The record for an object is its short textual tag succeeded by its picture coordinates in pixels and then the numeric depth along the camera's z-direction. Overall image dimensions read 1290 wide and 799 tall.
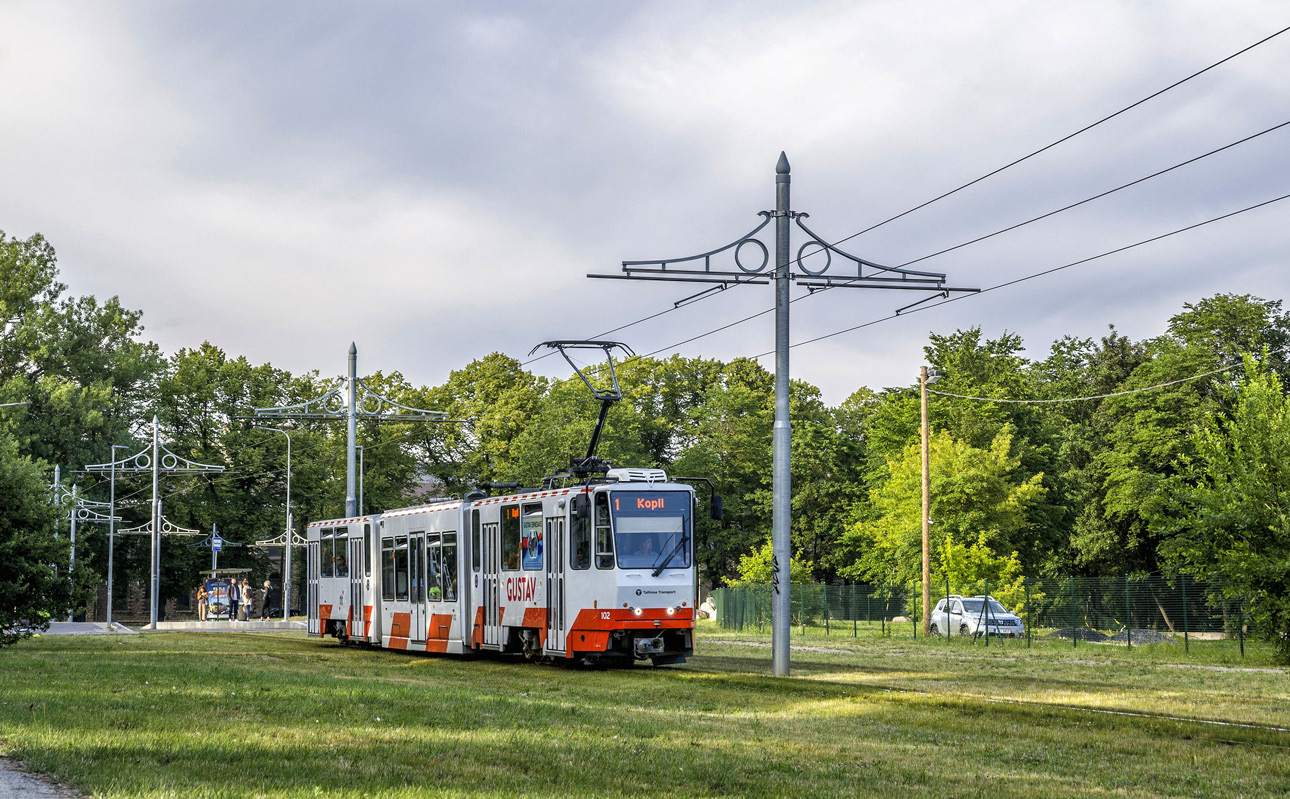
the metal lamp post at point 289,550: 59.94
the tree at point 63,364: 60.75
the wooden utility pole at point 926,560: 43.19
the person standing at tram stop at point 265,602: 69.30
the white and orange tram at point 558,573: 23.31
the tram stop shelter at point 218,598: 57.12
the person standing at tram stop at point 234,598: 56.34
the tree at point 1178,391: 54.97
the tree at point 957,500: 53.59
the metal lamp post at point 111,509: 56.98
